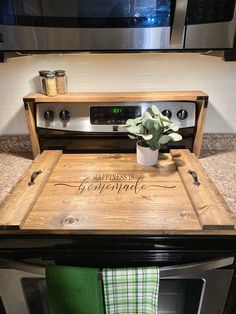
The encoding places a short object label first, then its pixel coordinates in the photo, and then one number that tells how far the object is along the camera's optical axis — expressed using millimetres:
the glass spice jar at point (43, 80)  1036
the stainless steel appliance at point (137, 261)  691
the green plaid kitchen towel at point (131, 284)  691
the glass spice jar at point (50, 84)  1026
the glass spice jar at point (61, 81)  1053
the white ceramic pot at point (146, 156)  959
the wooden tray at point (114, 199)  672
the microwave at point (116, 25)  784
